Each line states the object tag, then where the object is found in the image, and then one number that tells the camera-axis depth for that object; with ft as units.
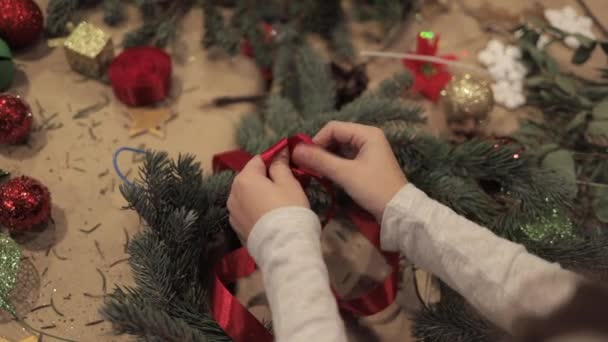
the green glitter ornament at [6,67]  3.34
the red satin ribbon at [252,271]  2.60
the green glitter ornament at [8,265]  2.82
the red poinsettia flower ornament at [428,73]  4.16
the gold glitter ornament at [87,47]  3.63
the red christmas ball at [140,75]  3.60
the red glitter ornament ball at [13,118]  3.12
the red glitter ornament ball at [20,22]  3.45
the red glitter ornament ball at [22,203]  2.85
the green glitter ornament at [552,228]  2.94
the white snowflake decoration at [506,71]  4.15
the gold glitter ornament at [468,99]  3.76
